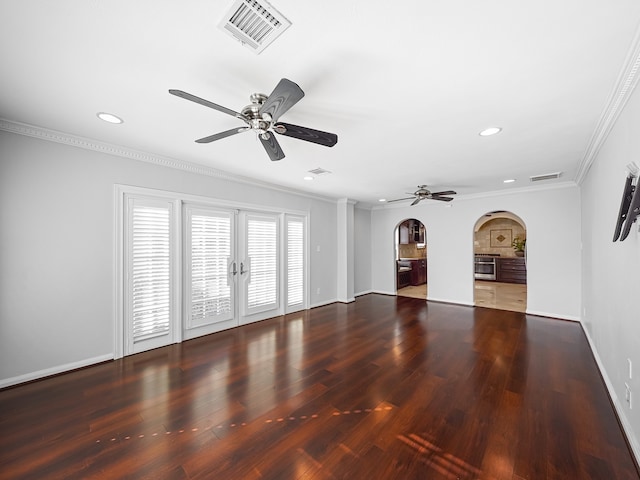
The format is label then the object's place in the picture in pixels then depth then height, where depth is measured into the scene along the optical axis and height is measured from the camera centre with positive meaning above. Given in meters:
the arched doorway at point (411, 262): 8.05 -0.67
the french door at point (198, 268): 3.32 -0.39
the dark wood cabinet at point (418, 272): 8.87 -1.04
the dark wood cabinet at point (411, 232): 8.95 +0.33
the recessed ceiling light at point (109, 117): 2.34 +1.14
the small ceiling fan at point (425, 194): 4.92 +0.89
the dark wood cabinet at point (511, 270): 8.77 -0.99
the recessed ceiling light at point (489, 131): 2.58 +1.10
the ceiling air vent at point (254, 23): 1.27 +1.13
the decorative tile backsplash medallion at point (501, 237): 9.75 +0.15
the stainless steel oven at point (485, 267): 9.38 -0.94
